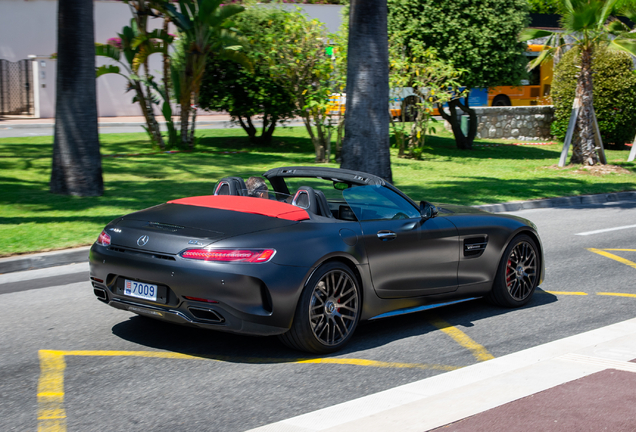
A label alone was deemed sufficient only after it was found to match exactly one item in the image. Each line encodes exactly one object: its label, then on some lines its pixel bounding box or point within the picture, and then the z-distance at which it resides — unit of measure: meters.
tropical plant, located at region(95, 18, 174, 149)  18.64
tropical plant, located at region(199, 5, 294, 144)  20.45
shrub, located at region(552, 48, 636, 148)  25.72
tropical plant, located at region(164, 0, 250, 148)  18.56
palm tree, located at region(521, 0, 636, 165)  18.38
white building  32.56
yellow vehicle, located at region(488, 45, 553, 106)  37.19
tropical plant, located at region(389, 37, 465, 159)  20.27
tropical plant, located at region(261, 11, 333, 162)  18.86
